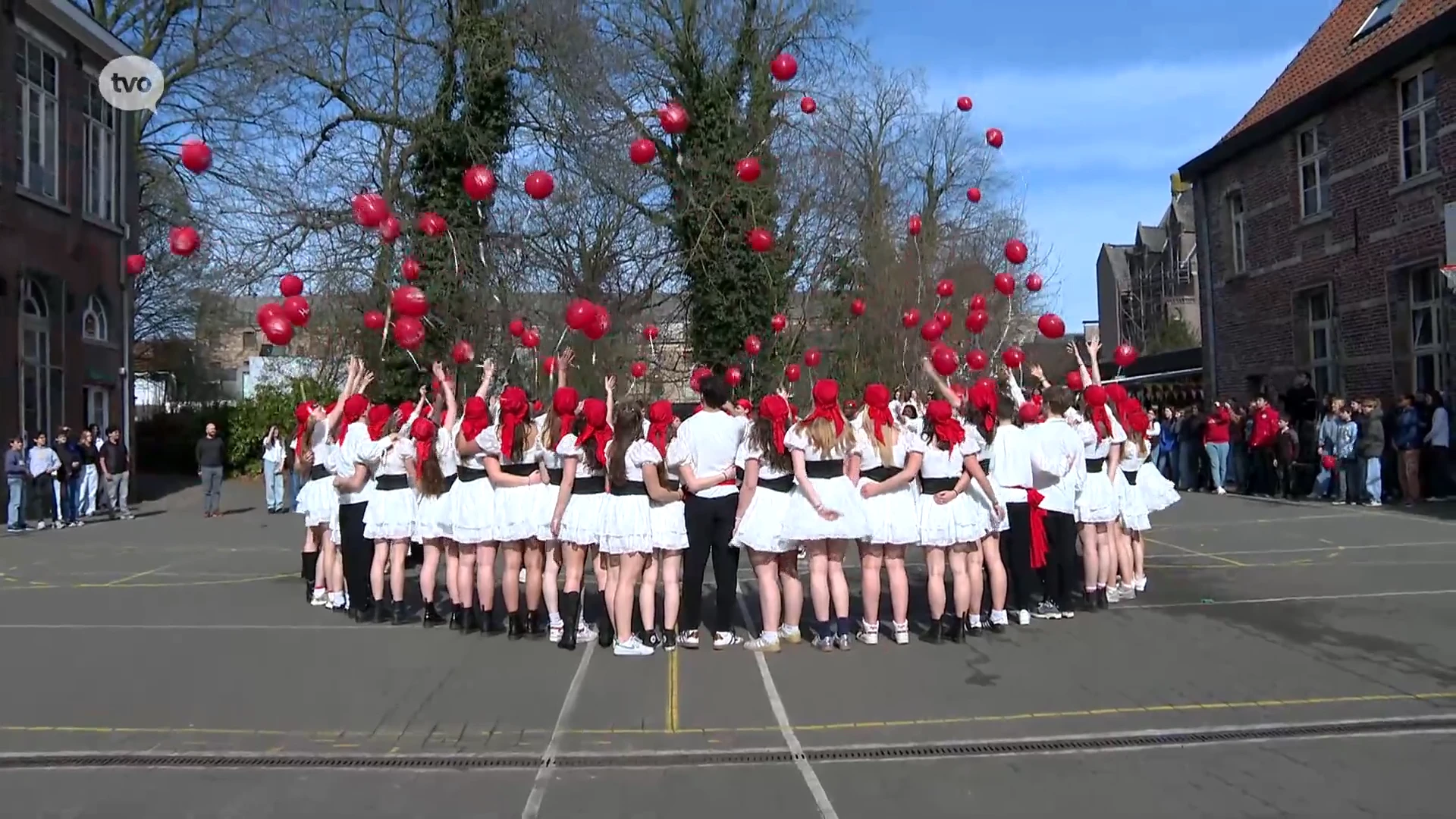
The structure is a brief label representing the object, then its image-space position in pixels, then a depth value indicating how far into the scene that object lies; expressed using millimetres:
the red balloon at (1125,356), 11094
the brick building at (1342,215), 19172
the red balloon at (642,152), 12227
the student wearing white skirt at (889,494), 8242
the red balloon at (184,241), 10633
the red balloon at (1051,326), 12391
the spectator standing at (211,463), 22453
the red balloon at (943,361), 9984
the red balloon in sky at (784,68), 13430
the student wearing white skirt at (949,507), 8281
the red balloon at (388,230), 12055
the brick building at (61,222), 21688
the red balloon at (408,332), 11180
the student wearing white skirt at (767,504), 8039
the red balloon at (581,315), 10148
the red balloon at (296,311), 10492
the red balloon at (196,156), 10531
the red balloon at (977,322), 13703
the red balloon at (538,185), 11164
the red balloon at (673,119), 13328
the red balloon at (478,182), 11414
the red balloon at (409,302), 11000
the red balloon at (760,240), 15086
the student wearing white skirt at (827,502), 8008
